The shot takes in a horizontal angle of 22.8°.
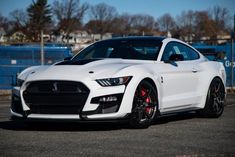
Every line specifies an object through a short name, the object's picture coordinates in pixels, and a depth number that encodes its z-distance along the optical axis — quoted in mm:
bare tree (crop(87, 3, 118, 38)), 94888
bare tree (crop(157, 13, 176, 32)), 102312
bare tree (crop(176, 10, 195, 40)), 99062
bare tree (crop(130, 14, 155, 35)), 107881
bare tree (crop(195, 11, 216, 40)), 97600
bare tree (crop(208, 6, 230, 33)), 99150
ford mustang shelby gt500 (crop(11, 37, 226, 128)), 7320
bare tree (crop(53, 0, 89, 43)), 72688
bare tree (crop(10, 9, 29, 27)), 65288
